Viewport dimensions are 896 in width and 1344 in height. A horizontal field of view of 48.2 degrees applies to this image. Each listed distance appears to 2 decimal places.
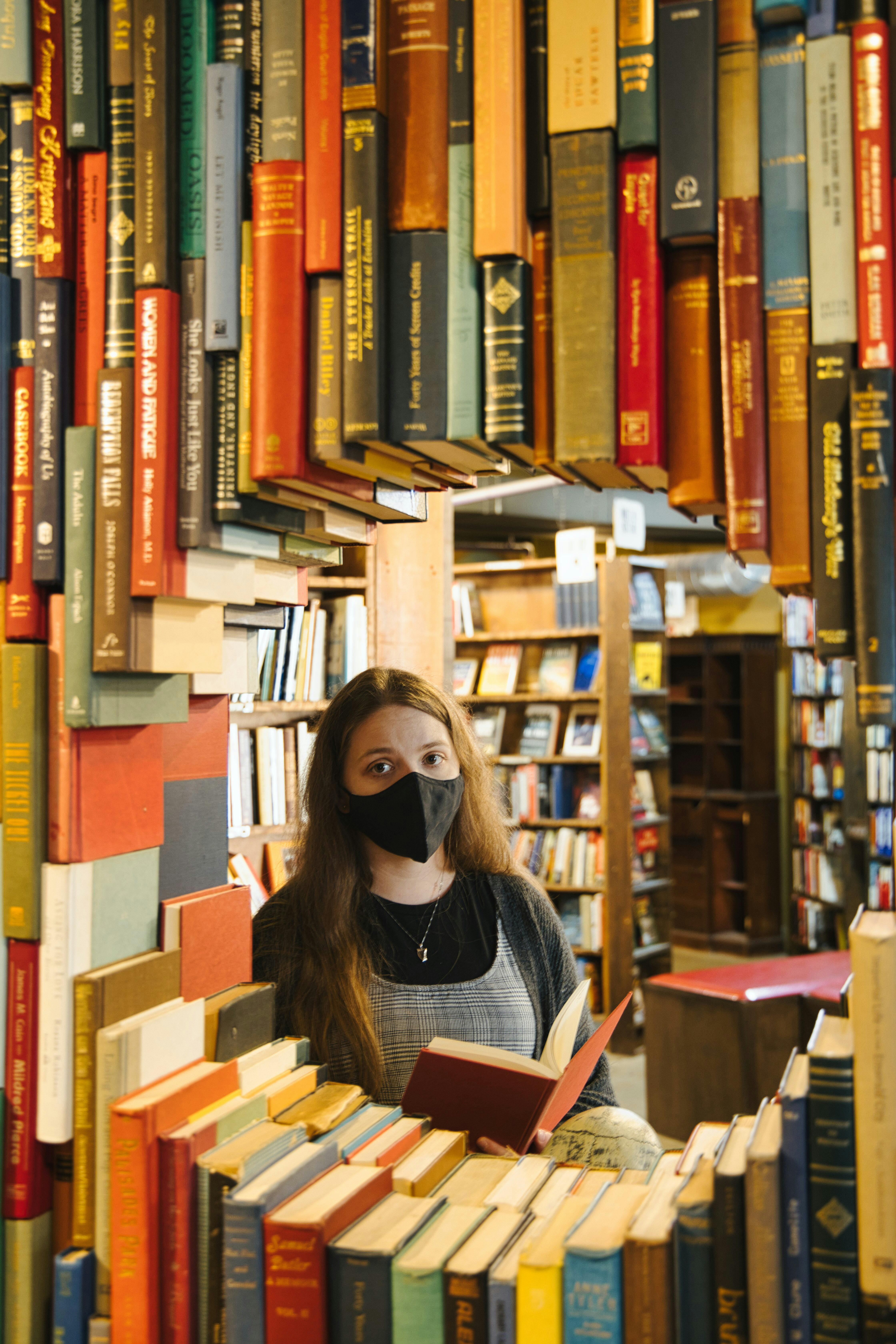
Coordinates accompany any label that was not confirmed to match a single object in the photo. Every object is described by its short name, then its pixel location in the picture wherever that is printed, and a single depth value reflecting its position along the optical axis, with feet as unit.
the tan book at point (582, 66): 2.69
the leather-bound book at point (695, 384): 2.69
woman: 5.18
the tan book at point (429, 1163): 3.04
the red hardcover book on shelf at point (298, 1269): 2.62
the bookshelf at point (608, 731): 17.70
